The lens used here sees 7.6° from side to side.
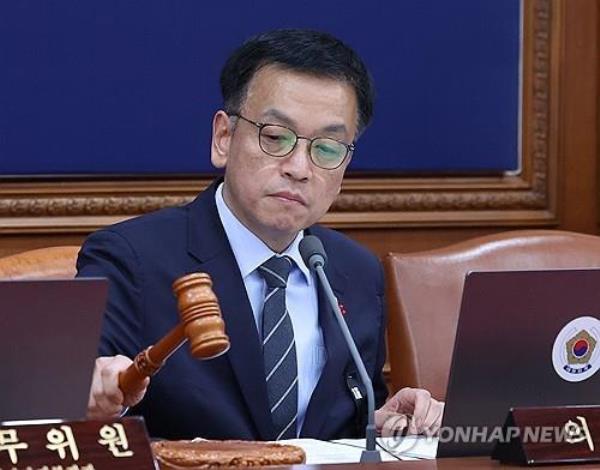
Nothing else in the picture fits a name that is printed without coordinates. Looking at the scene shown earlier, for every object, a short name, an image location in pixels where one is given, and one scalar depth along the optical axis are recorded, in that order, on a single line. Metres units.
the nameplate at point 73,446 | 5.14
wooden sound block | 5.35
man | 5.76
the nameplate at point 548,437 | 5.33
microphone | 5.44
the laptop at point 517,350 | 5.34
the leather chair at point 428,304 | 6.03
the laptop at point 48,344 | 5.14
